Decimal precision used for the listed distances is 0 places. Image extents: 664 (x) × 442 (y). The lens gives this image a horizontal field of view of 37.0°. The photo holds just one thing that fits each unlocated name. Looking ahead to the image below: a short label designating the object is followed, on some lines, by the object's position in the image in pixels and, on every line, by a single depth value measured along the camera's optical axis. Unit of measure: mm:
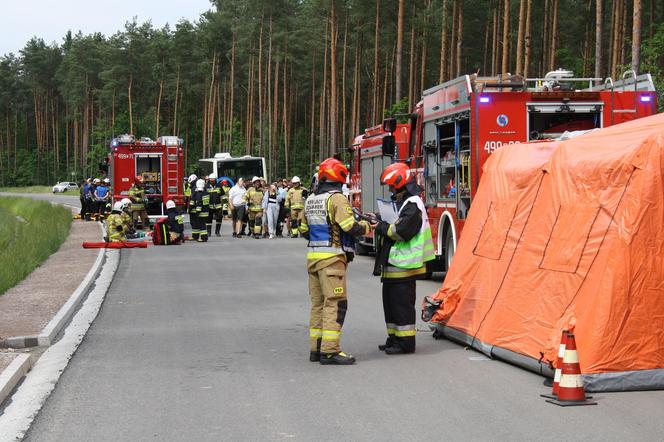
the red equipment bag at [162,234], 26359
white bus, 47250
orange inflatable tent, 7566
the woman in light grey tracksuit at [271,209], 30062
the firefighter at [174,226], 26469
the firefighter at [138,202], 29859
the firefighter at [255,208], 29609
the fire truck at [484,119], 14289
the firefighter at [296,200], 30016
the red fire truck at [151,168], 34125
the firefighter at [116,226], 25062
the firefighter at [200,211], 26797
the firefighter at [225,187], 35306
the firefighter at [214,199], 28375
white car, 103812
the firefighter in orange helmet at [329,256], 8820
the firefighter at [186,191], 30425
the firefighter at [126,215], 25453
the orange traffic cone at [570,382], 7039
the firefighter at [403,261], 9359
